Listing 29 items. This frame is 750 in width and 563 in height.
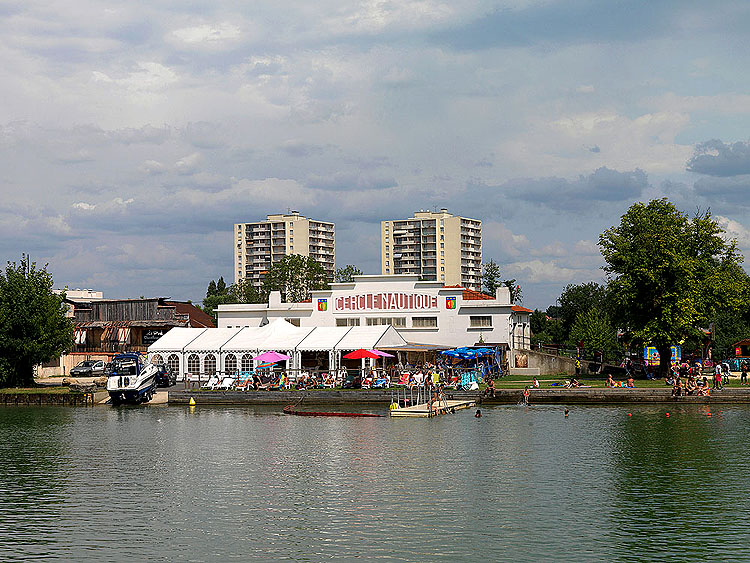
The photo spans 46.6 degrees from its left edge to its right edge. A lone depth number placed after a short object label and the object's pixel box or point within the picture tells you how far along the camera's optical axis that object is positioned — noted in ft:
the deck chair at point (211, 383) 225.58
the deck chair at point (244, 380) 221.66
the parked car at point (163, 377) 232.94
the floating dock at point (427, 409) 180.04
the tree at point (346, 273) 421.18
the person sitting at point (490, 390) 201.16
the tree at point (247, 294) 418.72
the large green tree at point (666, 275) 216.13
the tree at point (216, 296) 475.15
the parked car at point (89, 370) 275.80
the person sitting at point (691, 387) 189.98
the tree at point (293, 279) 386.11
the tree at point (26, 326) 237.45
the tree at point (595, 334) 306.76
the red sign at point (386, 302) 273.95
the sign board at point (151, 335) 296.30
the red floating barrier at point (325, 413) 181.90
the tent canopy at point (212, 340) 239.50
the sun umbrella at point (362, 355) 219.61
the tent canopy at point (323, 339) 229.86
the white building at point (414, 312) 267.39
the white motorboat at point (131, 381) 215.72
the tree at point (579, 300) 441.27
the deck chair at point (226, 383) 223.30
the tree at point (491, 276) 423.23
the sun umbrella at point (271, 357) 226.38
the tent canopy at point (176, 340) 242.78
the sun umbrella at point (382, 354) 220.90
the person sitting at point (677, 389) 191.11
